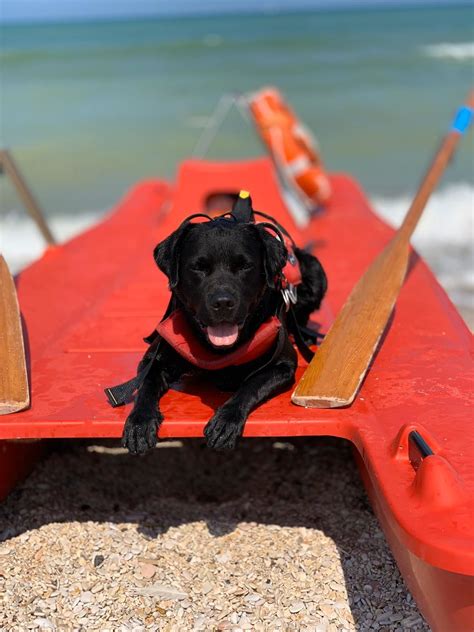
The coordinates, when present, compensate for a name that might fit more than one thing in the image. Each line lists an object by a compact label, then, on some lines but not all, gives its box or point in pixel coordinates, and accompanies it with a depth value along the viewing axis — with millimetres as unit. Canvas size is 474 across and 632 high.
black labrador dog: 2609
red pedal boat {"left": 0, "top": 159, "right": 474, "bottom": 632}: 2199
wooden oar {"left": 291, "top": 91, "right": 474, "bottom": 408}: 2812
